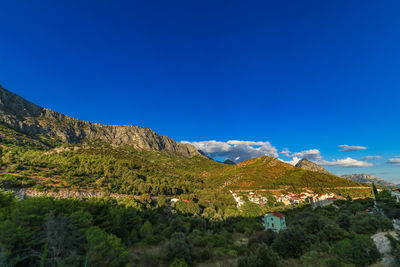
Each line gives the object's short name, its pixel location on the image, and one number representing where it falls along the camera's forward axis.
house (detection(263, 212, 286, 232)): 45.97
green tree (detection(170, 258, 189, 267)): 17.64
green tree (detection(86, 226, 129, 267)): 13.99
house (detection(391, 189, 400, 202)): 50.33
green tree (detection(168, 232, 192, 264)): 21.36
